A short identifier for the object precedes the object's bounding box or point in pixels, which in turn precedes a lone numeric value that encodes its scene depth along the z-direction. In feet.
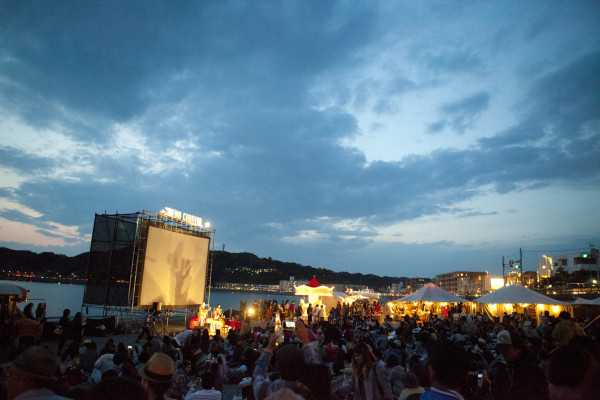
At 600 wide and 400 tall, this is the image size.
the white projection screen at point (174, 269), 74.59
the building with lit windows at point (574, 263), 249.14
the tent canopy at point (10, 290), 49.14
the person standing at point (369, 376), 14.05
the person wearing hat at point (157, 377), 8.73
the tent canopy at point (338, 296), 98.29
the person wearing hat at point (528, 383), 11.78
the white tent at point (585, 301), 68.44
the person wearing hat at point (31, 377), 7.29
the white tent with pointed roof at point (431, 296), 52.65
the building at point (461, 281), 424.46
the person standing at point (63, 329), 43.19
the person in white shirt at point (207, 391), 17.12
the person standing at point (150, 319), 62.18
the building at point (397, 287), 518.95
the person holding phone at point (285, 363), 10.43
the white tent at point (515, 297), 46.29
